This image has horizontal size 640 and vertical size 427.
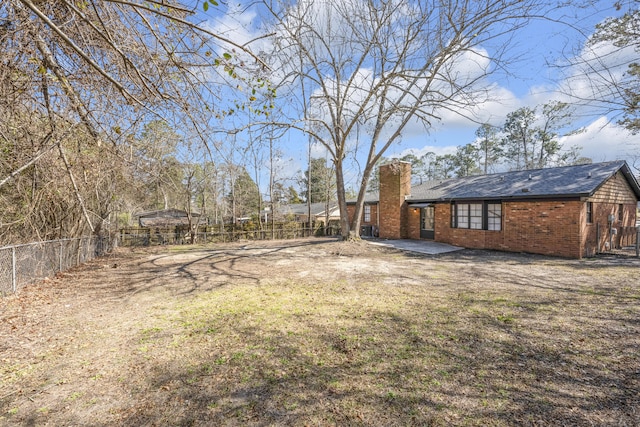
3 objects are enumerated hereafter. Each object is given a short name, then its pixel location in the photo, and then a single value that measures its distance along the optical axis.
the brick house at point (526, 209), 10.45
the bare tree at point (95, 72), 2.91
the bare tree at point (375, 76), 9.27
